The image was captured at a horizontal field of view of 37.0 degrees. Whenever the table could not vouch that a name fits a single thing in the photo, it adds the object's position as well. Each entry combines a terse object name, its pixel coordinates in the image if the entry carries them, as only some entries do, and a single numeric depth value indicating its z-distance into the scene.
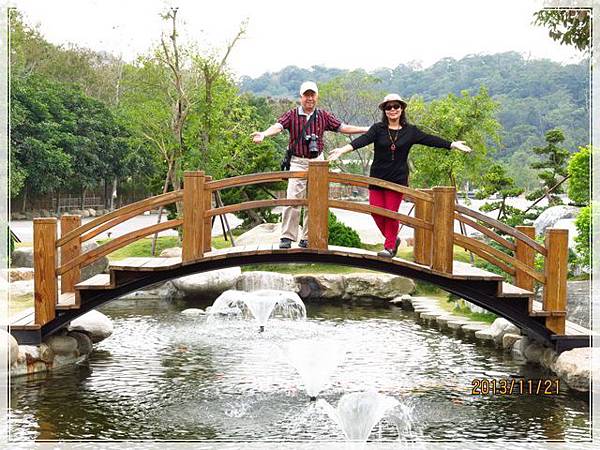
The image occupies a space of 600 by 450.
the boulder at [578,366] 9.31
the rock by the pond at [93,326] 11.56
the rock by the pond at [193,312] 14.45
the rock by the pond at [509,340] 11.60
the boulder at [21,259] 17.84
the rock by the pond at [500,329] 11.95
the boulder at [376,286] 16.41
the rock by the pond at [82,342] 11.13
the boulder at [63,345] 10.66
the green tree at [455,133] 20.58
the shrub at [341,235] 17.44
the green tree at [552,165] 20.12
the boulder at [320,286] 16.56
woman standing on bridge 9.32
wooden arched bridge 9.52
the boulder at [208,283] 16.45
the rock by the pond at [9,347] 9.45
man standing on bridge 9.38
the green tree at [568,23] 15.96
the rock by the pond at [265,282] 16.38
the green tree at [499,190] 19.11
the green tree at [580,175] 15.66
